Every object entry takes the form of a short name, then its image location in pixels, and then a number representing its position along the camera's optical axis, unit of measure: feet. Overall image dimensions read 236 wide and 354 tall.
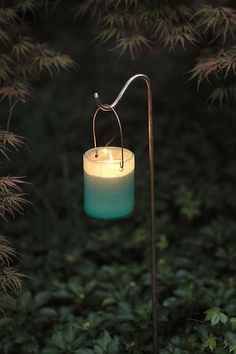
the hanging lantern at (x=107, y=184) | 5.23
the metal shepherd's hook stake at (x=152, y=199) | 5.17
